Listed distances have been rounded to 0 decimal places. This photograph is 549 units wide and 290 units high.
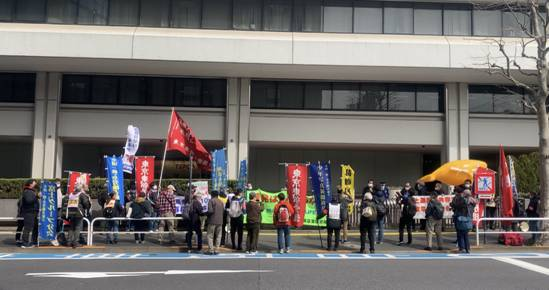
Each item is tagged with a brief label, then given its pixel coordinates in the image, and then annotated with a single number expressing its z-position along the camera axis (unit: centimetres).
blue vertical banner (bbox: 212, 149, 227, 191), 1666
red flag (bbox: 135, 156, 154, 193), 1811
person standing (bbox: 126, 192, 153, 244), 1579
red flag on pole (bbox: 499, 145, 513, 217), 1627
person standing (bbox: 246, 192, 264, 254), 1438
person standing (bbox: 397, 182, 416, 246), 1595
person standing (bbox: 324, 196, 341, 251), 1469
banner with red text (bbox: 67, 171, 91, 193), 1805
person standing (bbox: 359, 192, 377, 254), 1457
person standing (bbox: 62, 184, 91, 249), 1497
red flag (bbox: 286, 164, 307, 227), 1622
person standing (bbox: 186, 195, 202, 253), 1451
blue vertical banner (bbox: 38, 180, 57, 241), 1499
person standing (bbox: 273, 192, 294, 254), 1436
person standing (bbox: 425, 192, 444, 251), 1507
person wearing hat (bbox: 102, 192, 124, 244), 1587
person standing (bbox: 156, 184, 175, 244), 1595
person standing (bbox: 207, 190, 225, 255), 1418
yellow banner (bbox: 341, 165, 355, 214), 1919
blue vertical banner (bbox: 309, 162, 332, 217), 1595
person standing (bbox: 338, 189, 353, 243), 1512
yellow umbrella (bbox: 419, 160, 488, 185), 1783
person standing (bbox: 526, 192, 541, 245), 1722
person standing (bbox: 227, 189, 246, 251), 1480
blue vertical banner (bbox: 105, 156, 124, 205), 1720
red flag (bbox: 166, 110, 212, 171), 1625
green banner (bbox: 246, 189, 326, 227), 1816
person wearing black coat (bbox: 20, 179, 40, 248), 1494
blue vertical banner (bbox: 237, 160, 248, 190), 1789
